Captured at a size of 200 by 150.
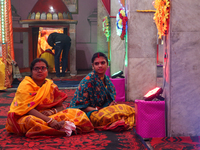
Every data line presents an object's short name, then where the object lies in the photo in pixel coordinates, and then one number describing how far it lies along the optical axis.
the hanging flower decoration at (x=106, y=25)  7.54
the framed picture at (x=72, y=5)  11.32
